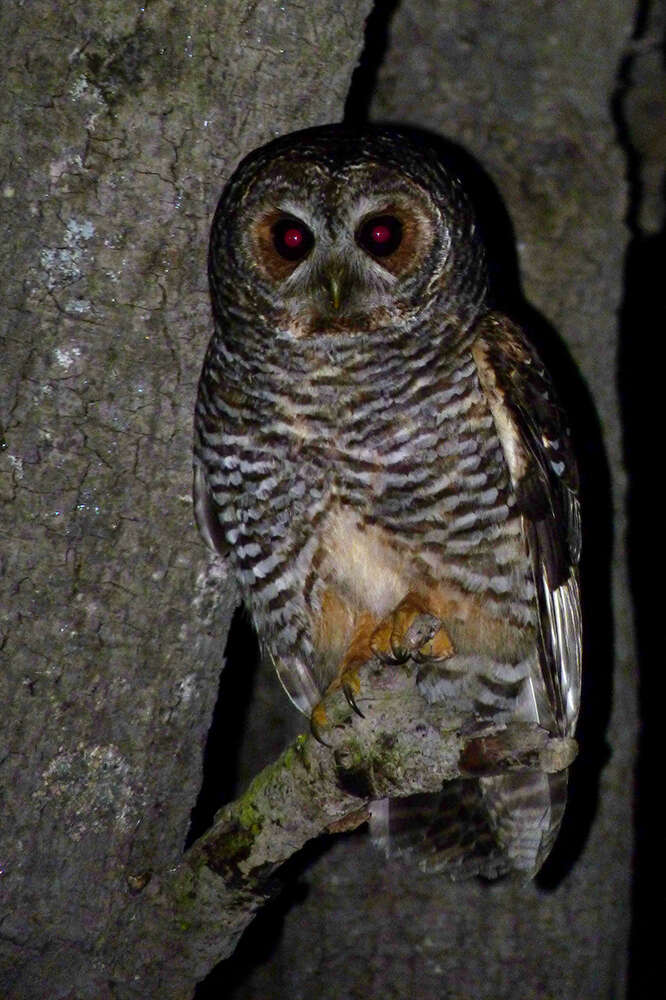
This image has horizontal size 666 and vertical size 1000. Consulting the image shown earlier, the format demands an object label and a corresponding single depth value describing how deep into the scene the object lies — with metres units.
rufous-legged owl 4.58
